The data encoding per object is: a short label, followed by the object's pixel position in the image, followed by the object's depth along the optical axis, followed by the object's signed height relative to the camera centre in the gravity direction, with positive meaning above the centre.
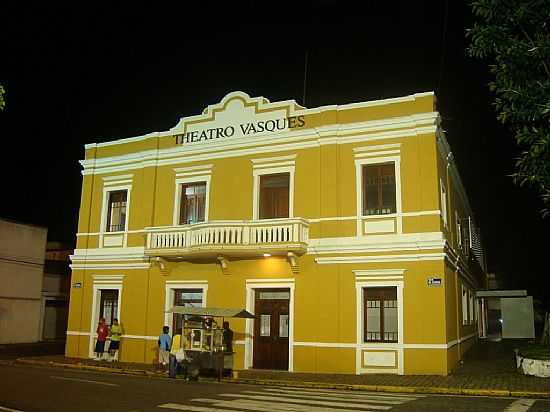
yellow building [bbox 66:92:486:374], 17.78 +2.76
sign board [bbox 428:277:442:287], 17.20 +1.21
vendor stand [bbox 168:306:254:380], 16.86 -0.80
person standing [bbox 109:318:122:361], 21.12 -0.91
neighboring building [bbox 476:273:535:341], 29.73 +0.55
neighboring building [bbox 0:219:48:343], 30.38 +1.64
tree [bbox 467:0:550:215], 10.64 +5.06
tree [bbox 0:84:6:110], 10.06 +3.82
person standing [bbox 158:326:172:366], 19.05 -1.04
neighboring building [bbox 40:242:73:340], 33.94 +0.72
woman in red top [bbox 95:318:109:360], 21.20 -0.89
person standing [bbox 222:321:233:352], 18.03 -0.71
